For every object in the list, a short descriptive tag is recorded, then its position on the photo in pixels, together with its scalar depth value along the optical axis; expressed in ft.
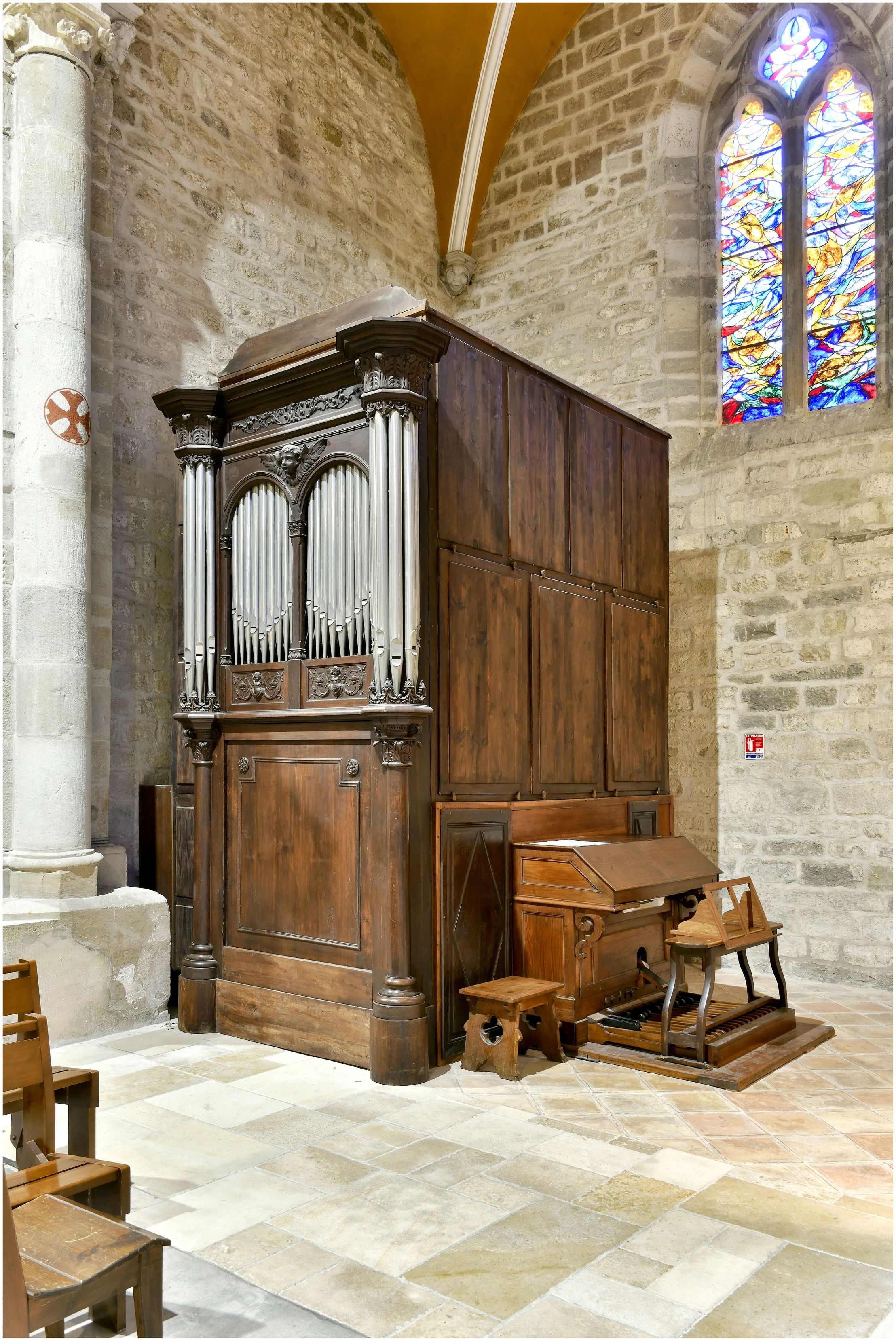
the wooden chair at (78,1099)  9.17
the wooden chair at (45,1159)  8.13
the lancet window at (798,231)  24.31
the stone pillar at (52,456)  17.93
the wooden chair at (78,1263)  6.59
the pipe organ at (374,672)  16.05
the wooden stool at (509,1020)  15.39
